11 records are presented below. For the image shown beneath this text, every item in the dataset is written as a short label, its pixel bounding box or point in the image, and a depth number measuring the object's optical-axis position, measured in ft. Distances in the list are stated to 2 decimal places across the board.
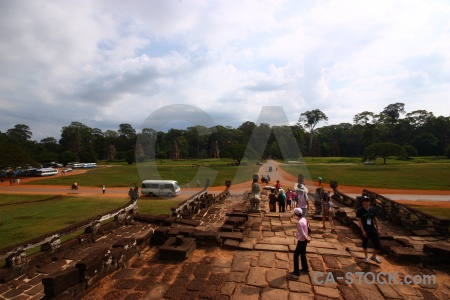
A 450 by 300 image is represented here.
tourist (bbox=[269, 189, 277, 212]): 37.30
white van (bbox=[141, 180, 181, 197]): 71.10
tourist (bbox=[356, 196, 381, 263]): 17.94
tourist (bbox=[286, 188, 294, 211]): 40.84
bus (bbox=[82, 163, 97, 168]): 180.65
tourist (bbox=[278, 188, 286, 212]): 36.76
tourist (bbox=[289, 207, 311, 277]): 16.21
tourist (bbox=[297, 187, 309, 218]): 29.22
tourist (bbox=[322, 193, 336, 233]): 27.04
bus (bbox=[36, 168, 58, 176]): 135.67
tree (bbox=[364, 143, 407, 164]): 146.82
